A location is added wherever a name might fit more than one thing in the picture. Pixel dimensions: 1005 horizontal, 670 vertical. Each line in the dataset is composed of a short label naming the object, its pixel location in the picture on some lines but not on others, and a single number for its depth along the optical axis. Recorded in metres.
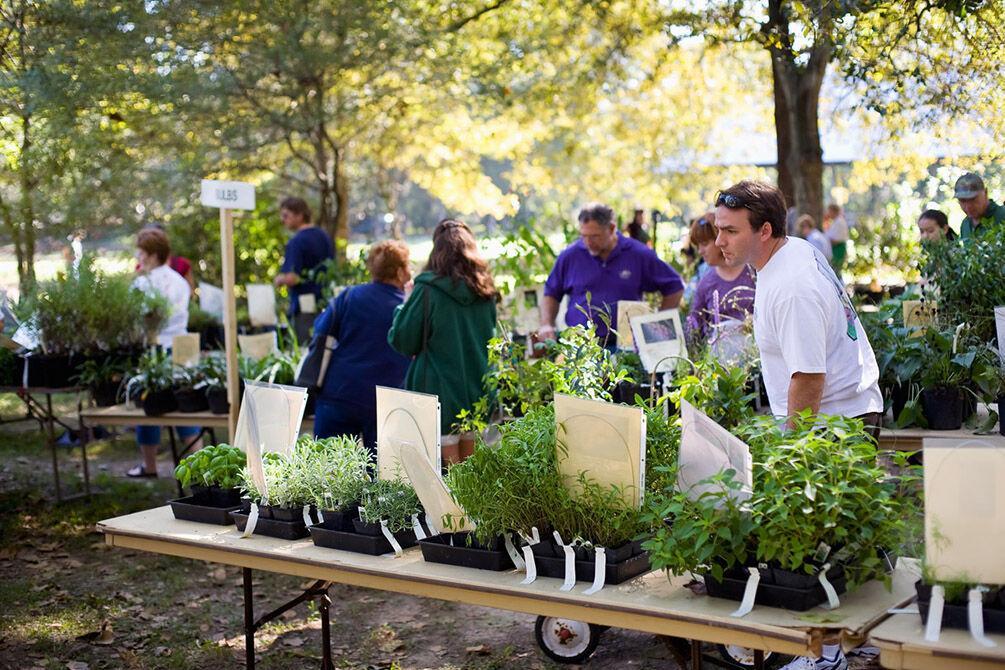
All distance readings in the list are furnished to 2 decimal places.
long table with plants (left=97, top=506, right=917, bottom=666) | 2.09
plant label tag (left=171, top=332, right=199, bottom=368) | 5.49
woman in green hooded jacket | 4.19
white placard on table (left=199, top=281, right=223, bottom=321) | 7.76
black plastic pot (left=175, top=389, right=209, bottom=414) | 5.34
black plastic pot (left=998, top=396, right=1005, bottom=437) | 3.73
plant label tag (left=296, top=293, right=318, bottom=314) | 6.90
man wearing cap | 4.91
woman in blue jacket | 4.54
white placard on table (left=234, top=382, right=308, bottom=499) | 2.99
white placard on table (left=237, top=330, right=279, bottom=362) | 5.65
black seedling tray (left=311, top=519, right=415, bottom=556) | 2.73
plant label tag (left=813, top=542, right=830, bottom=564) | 2.12
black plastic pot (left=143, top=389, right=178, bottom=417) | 5.35
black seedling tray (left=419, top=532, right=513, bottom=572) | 2.54
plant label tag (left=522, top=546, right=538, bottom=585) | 2.44
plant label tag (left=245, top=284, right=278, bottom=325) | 6.94
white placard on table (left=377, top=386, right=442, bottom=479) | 2.83
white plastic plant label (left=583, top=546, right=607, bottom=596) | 2.37
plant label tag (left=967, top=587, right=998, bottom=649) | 1.92
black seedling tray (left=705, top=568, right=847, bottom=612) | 2.14
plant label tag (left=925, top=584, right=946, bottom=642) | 1.96
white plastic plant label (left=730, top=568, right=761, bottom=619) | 2.16
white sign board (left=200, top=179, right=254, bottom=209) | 4.36
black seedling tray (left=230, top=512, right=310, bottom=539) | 2.92
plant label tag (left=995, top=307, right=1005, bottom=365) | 3.69
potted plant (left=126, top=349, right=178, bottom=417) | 5.36
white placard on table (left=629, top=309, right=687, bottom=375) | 4.29
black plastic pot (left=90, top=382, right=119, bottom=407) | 5.75
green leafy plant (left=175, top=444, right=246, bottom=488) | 3.16
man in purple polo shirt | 5.11
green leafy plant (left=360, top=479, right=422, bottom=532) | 2.77
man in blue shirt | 7.30
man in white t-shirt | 2.59
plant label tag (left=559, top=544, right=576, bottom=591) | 2.38
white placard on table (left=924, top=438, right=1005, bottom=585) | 1.99
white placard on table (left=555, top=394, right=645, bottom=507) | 2.42
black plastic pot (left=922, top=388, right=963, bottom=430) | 3.98
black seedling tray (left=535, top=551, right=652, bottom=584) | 2.38
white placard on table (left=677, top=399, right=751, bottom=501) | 2.20
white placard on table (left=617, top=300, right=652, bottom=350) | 4.59
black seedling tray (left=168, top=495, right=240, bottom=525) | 3.12
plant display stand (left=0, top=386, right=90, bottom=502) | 5.81
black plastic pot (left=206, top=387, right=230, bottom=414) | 5.27
